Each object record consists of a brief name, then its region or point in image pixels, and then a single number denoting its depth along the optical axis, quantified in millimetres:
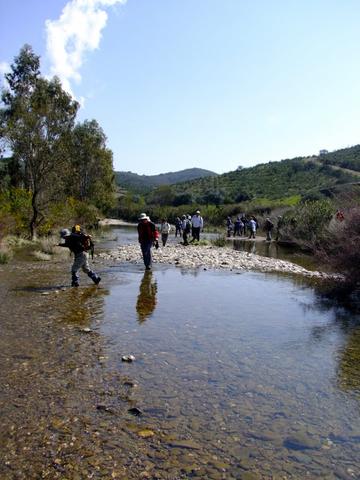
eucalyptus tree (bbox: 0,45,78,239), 30766
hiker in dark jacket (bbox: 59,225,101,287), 13523
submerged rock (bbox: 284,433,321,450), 5043
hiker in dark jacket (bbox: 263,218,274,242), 39188
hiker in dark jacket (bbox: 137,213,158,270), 17375
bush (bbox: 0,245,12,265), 18941
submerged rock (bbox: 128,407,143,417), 5621
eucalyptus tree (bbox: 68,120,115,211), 54812
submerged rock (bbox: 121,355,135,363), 7398
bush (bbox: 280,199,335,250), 30891
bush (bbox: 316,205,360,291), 13242
